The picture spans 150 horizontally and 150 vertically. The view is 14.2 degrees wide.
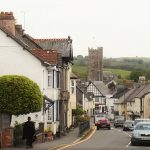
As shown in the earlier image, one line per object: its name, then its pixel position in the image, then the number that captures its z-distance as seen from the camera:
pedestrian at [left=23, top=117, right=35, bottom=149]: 31.81
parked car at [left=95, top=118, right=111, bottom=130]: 74.81
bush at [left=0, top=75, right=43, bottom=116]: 36.19
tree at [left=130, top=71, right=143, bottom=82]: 194.50
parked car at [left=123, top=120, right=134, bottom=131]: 69.43
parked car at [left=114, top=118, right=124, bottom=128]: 88.19
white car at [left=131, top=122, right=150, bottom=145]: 36.72
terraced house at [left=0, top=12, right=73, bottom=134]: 44.97
